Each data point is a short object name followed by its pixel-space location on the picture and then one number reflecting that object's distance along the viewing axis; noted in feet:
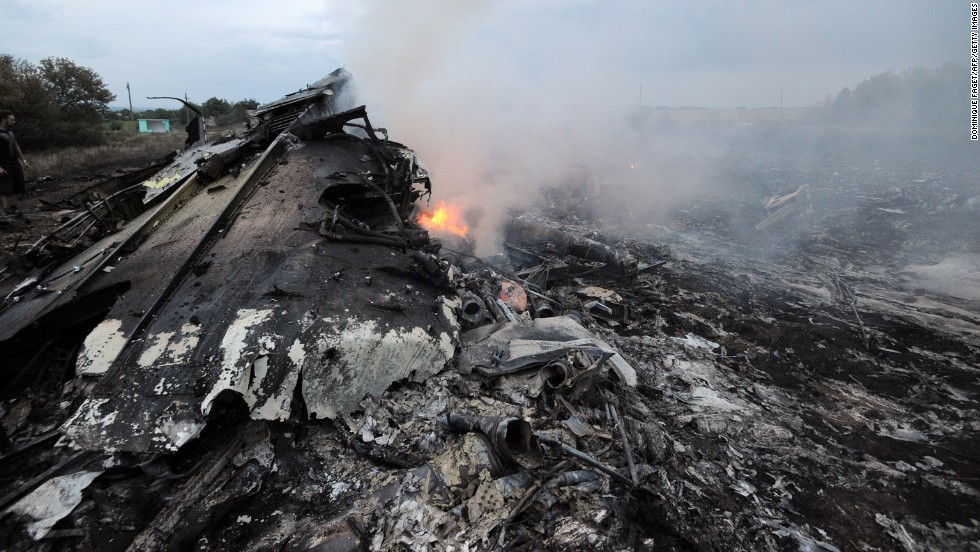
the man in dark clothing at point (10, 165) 24.90
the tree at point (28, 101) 50.21
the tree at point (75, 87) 64.49
